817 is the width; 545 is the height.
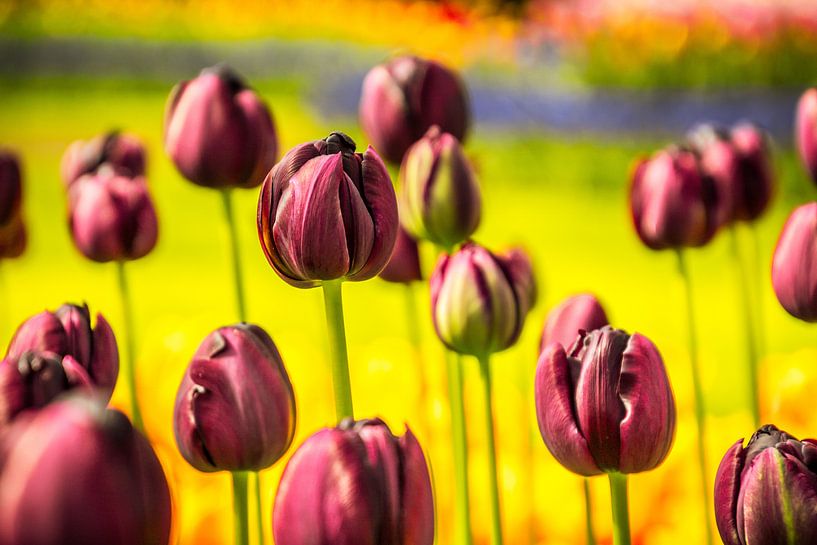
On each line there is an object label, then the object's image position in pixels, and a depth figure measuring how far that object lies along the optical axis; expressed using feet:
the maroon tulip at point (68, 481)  3.33
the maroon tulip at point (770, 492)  3.65
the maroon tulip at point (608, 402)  3.82
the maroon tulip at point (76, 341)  3.83
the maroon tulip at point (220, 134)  4.46
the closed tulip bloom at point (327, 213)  3.86
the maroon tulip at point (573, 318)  4.01
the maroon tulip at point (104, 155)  4.91
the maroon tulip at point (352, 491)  3.54
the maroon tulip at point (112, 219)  4.55
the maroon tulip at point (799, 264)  4.05
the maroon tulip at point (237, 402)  3.79
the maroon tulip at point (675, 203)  4.58
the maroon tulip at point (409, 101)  4.58
